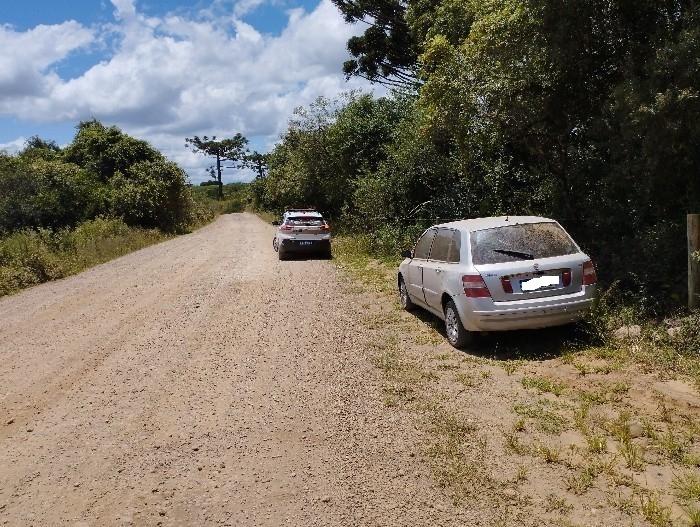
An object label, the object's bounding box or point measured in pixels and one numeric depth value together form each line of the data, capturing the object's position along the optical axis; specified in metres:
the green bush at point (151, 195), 31.22
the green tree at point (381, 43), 22.64
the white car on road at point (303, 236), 17.91
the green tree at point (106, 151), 34.78
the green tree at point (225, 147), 89.62
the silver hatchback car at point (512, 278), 6.34
